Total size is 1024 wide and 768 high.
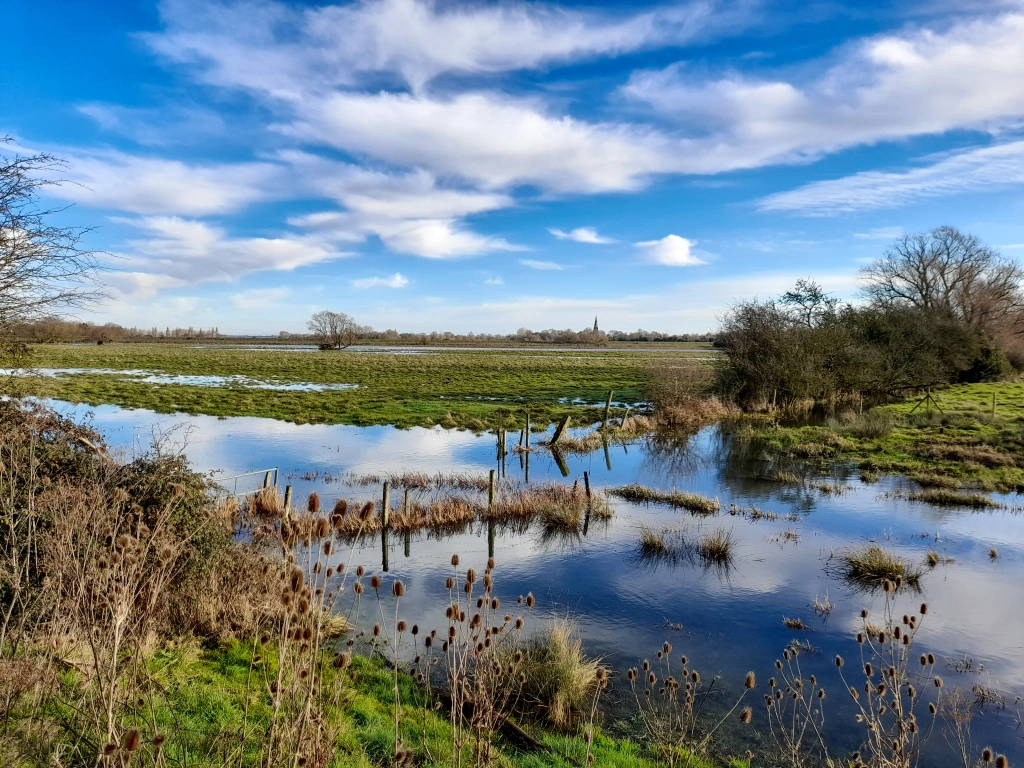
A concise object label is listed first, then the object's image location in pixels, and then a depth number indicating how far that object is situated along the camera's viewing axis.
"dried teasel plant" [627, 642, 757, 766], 7.00
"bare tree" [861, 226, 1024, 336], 53.72
